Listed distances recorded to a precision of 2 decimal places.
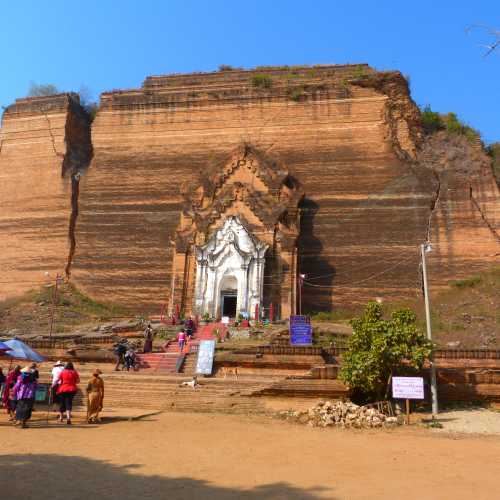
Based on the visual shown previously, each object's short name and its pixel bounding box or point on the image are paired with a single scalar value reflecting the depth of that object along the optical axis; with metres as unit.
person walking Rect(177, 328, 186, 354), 20.92
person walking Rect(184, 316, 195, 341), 23.32
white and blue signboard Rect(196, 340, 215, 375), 17.39
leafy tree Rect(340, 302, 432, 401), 12.99
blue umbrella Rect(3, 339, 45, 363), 12.69
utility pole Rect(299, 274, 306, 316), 28.33
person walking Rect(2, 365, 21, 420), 11.37
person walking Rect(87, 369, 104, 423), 11.30
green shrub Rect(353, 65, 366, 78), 34.53
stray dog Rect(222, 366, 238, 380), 17.38
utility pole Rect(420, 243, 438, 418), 13.25
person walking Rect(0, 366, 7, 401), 12.57
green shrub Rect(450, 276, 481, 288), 27.45
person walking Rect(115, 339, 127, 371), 18.50
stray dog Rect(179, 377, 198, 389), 14.93
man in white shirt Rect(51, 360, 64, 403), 12.03
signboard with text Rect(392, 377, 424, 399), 12.50
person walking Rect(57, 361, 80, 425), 11.16
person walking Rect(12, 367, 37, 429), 10.45
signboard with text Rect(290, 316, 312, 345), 20.39
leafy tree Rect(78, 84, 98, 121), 39.87
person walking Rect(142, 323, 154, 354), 20.77
